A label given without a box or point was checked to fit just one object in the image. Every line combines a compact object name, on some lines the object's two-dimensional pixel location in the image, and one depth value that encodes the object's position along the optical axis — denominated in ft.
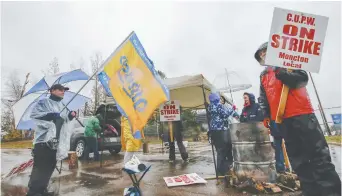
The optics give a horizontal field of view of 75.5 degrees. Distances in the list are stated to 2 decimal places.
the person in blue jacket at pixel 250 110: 16.75
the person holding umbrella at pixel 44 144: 11.28
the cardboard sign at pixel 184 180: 14.39
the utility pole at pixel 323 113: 64.45
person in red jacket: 7.64
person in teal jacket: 25.76
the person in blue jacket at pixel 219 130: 16.29
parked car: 28.78
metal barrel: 12.87
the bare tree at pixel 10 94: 91.45
